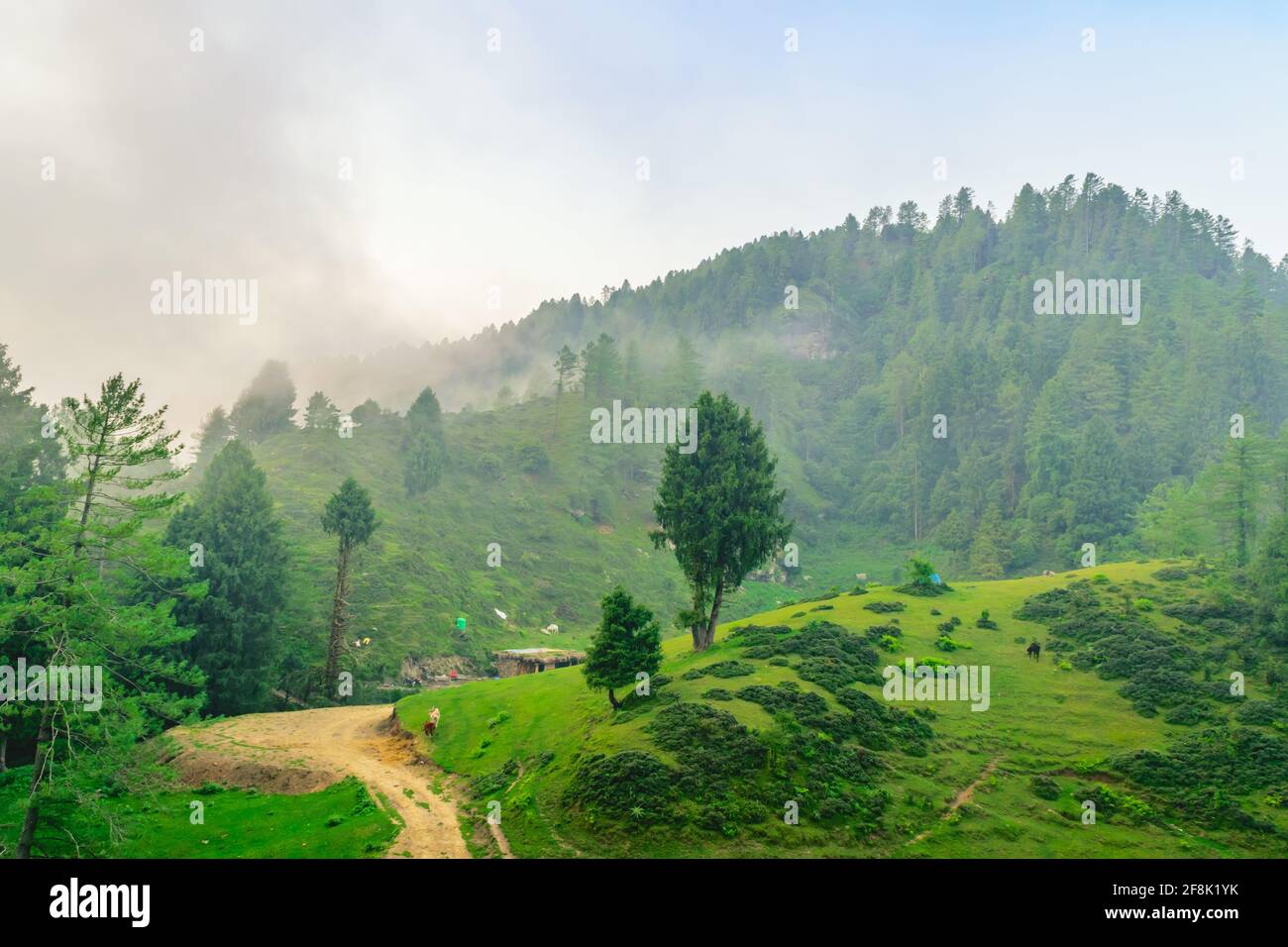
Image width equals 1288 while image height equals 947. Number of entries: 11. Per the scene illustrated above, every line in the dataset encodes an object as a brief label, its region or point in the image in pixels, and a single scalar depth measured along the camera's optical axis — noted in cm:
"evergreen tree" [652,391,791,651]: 5050
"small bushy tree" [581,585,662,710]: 3734
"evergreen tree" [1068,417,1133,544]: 9744
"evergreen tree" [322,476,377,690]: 6412
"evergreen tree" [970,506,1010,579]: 10031
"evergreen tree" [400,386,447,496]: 11738
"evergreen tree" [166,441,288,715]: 5438
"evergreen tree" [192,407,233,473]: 13838
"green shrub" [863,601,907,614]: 5534
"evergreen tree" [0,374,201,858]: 2516
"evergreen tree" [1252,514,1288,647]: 4338
